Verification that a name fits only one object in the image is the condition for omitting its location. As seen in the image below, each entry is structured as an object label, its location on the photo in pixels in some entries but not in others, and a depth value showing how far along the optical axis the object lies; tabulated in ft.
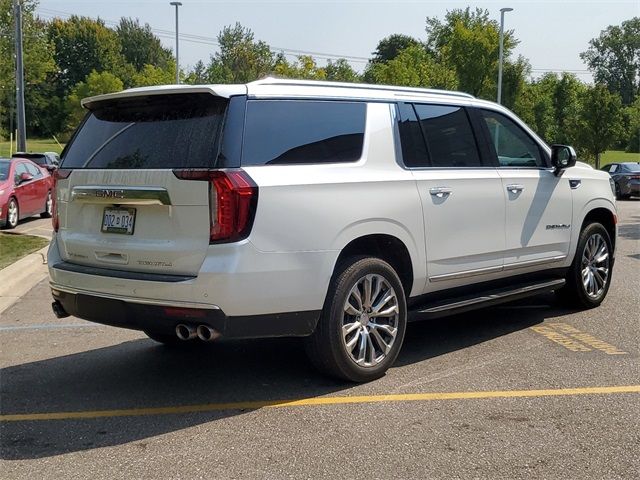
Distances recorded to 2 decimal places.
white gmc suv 13.76
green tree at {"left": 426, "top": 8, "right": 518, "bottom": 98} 131.13
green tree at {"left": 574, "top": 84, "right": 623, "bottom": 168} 127.85
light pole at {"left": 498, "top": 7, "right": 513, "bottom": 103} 114.32
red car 46.60
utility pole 82.64
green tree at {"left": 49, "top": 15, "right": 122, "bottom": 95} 269.44
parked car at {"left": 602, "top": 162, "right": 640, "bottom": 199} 84.23
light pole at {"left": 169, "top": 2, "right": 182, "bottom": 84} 118.50
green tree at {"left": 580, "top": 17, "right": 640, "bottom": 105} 361.71
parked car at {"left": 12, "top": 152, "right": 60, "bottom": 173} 70.12
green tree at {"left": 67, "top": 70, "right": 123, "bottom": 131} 200.85
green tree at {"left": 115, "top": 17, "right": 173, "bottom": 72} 314.76
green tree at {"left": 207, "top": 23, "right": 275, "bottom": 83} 149.48
